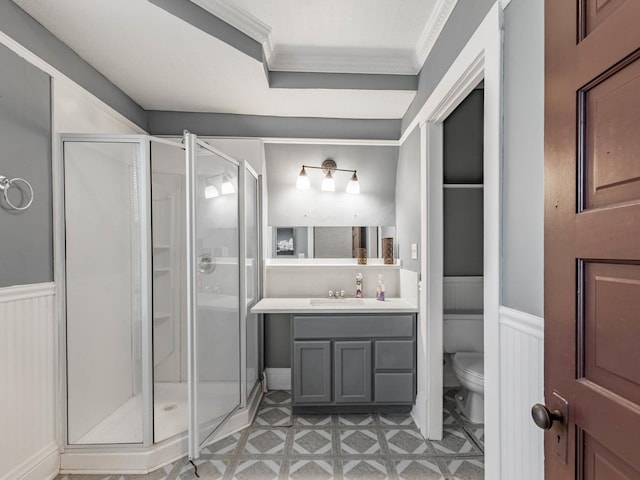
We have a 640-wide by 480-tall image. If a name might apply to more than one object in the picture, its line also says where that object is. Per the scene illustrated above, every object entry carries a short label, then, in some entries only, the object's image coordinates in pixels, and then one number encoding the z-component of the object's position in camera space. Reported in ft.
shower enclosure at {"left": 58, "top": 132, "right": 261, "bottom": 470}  6.19
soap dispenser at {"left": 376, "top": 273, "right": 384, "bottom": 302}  9.20
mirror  10.07
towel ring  5.01
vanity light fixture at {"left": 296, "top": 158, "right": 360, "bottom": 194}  9.53
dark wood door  1.84
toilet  7.58
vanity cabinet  7.89
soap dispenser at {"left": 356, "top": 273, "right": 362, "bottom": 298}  9.62
